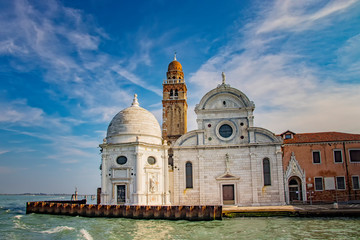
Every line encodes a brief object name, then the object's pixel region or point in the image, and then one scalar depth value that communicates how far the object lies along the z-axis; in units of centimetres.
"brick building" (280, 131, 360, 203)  3159
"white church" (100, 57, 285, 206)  3089
